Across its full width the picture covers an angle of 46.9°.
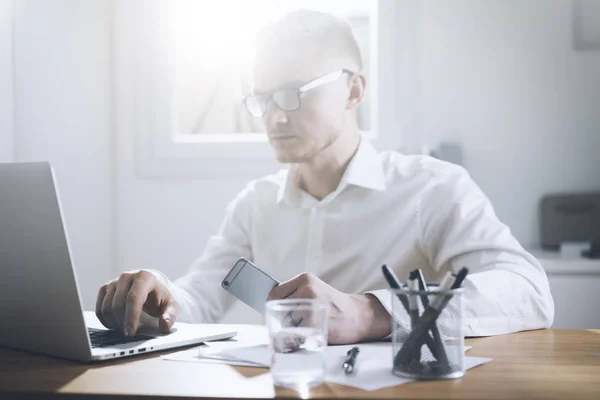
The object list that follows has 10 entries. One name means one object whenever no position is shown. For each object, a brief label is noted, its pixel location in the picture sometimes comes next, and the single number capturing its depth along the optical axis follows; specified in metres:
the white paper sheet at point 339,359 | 0.82
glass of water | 0.82
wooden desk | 0.76
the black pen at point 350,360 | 0.85
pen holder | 0.84
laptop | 0.84
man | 1.57
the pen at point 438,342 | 0.84
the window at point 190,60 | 2.33
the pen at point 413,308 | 0.85
